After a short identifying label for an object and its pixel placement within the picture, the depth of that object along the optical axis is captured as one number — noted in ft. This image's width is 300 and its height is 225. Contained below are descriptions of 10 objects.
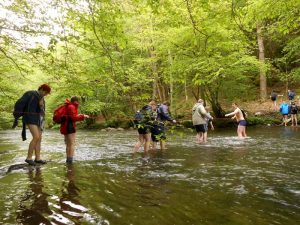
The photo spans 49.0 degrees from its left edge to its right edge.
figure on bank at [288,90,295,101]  84.38
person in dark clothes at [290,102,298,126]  74.22
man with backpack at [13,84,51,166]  27.73
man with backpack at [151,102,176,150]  42.45
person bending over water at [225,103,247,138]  53.57
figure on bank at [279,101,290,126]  75.39
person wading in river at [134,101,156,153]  37.35
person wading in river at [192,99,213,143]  49.53
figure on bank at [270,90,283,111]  88.14
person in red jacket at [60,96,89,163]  30.58
